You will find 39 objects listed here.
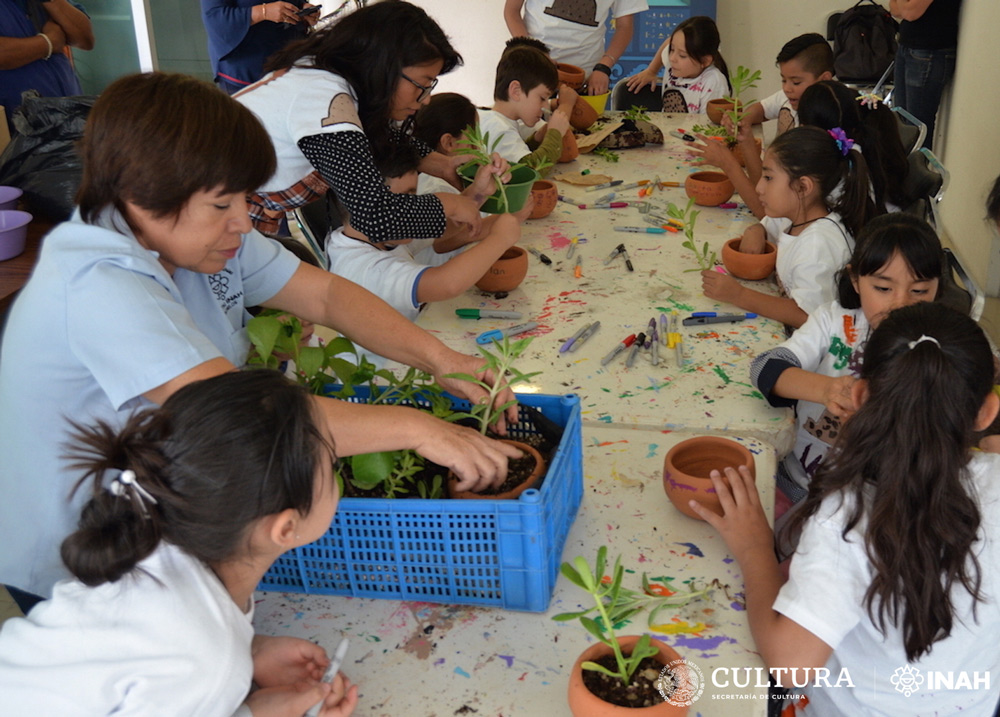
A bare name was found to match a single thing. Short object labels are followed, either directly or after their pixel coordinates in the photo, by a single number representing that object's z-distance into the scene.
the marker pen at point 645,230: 2.55
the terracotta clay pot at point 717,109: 3.61
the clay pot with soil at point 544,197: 2.68
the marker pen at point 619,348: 1.83
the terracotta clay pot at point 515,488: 1.19
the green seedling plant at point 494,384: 1.35
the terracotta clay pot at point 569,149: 3.22
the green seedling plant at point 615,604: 0.97
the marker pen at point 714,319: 1.99
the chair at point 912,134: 2.93
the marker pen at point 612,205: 2.78
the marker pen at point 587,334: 1.89
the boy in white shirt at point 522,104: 3.02
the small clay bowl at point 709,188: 2.72
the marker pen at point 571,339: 1.88
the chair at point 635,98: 4.37
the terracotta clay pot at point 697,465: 1.30
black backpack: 4.92
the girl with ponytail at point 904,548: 1.12
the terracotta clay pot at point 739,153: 3.13
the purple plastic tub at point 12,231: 2.37
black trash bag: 2.47
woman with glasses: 1.91
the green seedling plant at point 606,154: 3.29
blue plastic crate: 1.13
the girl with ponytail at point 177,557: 0.90
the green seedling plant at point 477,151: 2.27
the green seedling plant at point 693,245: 2.24
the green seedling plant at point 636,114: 3.54
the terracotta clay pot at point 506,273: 2.15
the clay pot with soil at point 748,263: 2.20
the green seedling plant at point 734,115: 3.14
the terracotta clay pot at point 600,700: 0.92
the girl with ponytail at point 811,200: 2.16
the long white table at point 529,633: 1.04
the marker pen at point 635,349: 1.82
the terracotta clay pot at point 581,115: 3.59
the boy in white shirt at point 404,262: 2.03
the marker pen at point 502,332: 1.93
